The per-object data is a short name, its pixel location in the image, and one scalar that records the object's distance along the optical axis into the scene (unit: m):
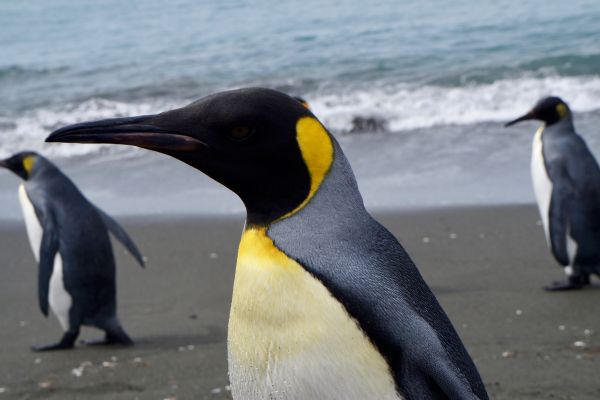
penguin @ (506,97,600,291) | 5.92
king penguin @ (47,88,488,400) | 1.99
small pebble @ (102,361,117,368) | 4.43
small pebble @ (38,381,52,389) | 4.16
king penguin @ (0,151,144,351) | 5.14
